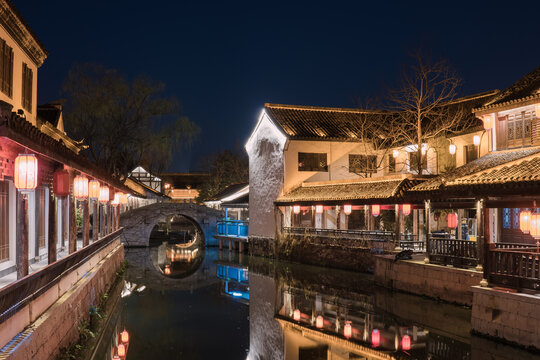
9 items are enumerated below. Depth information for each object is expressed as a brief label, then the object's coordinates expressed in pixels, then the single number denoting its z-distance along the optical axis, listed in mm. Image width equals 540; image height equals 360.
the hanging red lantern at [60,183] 9992
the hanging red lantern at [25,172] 7812
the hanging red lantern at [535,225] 12586
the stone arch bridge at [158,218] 37406
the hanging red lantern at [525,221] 12961
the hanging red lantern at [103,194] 16719
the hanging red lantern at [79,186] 12773
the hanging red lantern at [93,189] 14641
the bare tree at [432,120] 22359
